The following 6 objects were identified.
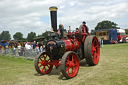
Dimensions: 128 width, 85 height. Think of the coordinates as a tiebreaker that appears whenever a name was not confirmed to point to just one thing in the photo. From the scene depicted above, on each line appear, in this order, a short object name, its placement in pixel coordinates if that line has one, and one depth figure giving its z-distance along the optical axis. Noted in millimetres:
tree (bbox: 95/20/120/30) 87906
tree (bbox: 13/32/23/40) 116625
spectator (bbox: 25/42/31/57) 9927
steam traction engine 4996
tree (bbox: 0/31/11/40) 134000
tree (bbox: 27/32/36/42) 92688
